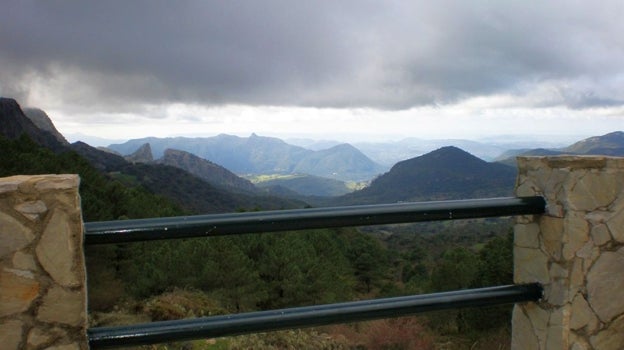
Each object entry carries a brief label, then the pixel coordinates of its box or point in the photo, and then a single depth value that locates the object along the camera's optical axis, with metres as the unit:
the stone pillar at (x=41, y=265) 1.51
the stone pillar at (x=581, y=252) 2.01
